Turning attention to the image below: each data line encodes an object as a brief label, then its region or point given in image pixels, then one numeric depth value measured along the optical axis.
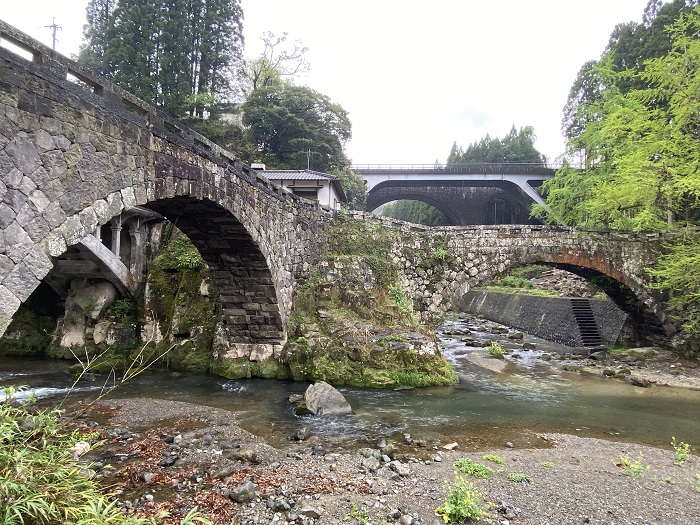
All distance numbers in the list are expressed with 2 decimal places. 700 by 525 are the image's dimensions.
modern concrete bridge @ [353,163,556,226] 36.75
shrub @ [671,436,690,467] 7.53
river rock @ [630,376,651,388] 13.62
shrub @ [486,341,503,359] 17.83
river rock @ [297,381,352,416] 9.96
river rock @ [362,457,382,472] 6.91
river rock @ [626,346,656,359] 17.44
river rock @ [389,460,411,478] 6.75
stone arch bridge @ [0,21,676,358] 4.72
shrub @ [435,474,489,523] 5.46
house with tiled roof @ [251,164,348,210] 21.88
